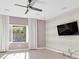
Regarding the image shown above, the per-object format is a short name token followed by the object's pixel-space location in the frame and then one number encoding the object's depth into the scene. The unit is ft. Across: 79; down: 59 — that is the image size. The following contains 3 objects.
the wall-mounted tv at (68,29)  9.56
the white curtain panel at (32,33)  15.26
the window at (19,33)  15.34
